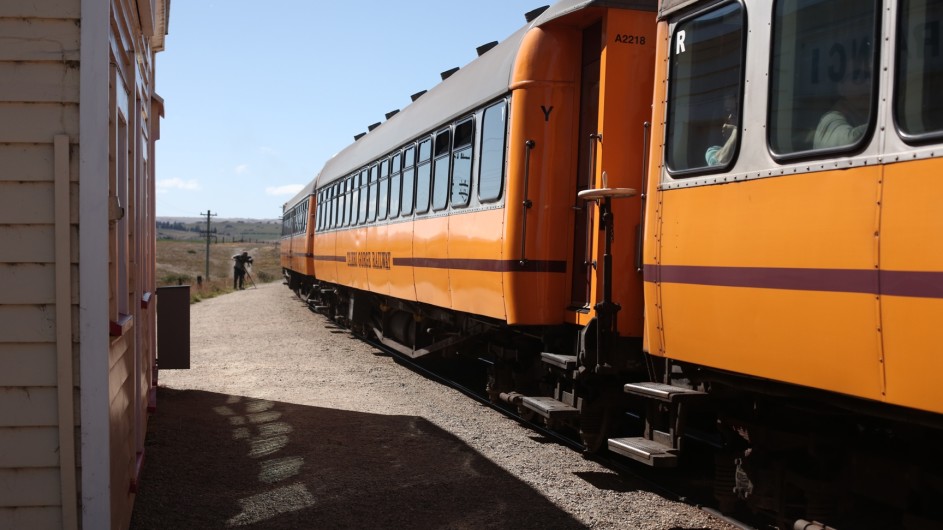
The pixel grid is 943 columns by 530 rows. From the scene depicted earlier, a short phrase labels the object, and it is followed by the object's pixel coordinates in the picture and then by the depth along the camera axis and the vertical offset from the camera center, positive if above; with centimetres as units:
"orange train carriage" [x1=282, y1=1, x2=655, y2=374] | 668 +63
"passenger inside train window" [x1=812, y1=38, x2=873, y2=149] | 381 +63
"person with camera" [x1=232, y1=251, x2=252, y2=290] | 4209 -169
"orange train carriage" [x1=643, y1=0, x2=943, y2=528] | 352 +1
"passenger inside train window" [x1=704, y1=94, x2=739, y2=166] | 468 +58
